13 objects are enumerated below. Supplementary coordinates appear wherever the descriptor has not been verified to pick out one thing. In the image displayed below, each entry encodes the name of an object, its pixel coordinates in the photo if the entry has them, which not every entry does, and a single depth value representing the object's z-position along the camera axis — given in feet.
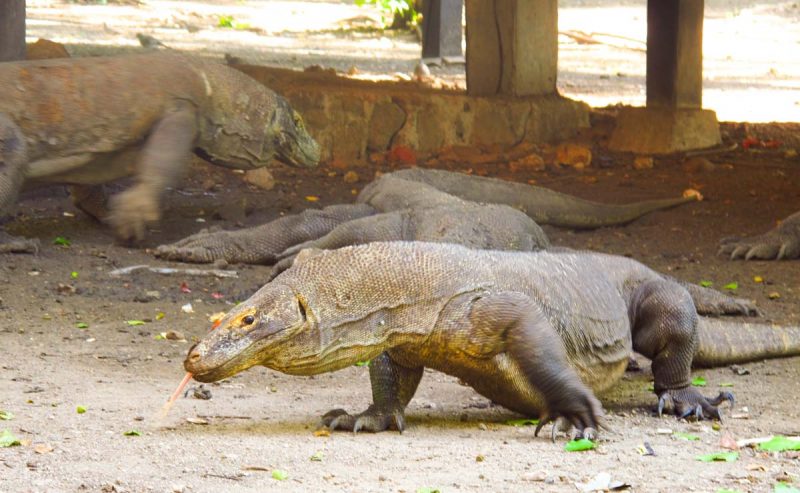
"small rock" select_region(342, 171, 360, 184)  59.06
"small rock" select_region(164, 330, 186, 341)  34.30
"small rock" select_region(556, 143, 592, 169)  60.54
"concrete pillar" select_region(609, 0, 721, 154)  61.00
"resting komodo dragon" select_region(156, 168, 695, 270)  41.55
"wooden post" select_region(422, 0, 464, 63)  88.63
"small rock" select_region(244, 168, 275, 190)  58.39
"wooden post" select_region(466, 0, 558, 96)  63.67
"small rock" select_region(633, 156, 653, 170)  59.21
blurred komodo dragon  44.91
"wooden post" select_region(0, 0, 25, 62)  56.49
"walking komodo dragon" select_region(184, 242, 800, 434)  21.63
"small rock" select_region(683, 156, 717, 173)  58.29
